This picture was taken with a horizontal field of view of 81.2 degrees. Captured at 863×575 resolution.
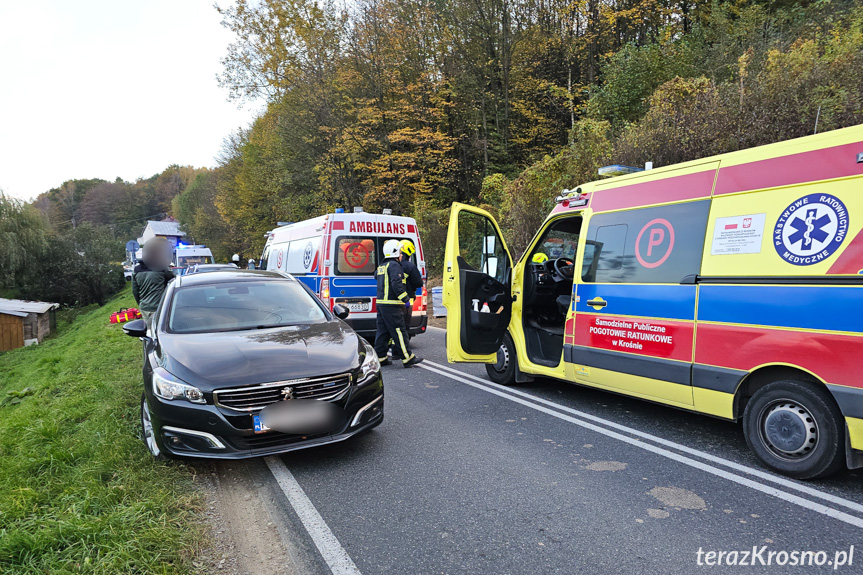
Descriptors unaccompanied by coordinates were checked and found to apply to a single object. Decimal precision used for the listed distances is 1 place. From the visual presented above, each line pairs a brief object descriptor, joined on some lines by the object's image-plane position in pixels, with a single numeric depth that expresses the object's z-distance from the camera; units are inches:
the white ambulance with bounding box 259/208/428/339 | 346.3
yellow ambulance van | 128.7
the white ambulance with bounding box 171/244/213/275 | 1089.4
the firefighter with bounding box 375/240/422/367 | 296.5
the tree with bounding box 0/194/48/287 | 1352.1
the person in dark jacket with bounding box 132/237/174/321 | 298.8
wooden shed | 958.4
